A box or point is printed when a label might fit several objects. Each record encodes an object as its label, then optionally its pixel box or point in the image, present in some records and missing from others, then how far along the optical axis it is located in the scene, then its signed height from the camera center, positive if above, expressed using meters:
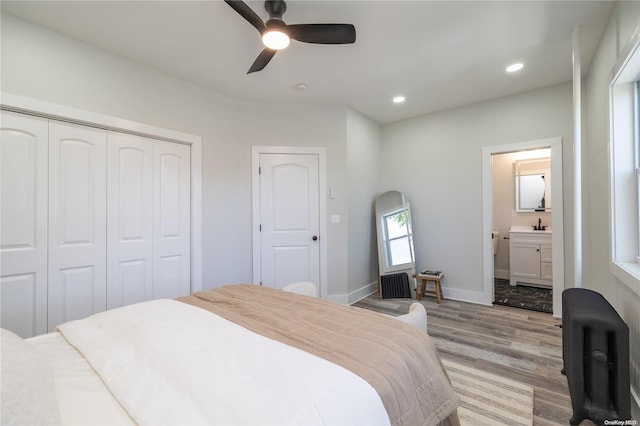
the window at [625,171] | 1.77 +0.27
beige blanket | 0.98 -0.56
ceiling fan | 1.72 +1.20
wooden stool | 3.61 -0.99
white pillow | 0.64 -0.46
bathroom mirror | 4.39 +0.45
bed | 0.75 -0.54
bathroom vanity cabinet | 4.12 -0.70
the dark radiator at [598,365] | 1.38 -0.82
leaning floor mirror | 3.87 -0.48
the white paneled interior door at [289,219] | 3.46 -0.06
